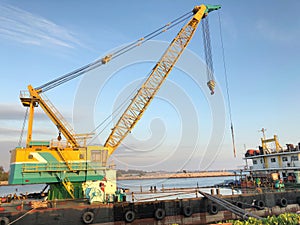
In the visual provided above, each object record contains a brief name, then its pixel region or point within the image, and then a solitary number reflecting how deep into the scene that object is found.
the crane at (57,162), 22.58
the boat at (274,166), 33.19
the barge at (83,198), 18.05
